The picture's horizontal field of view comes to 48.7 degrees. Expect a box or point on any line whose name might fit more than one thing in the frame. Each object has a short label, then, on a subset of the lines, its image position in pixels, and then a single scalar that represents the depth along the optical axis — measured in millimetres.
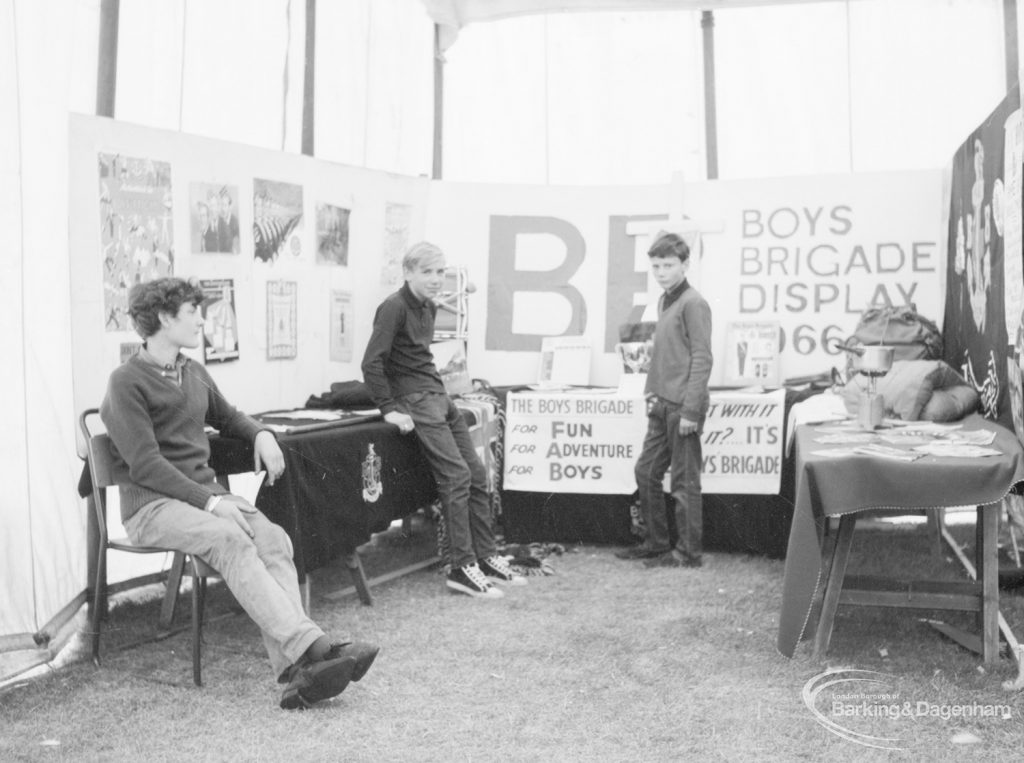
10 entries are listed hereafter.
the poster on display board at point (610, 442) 5742
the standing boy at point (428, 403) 5023
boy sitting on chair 3559
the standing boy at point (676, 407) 5402
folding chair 3758
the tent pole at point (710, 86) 6703
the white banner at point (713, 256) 6230
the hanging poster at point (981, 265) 4586
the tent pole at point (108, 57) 4598
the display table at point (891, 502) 3619
